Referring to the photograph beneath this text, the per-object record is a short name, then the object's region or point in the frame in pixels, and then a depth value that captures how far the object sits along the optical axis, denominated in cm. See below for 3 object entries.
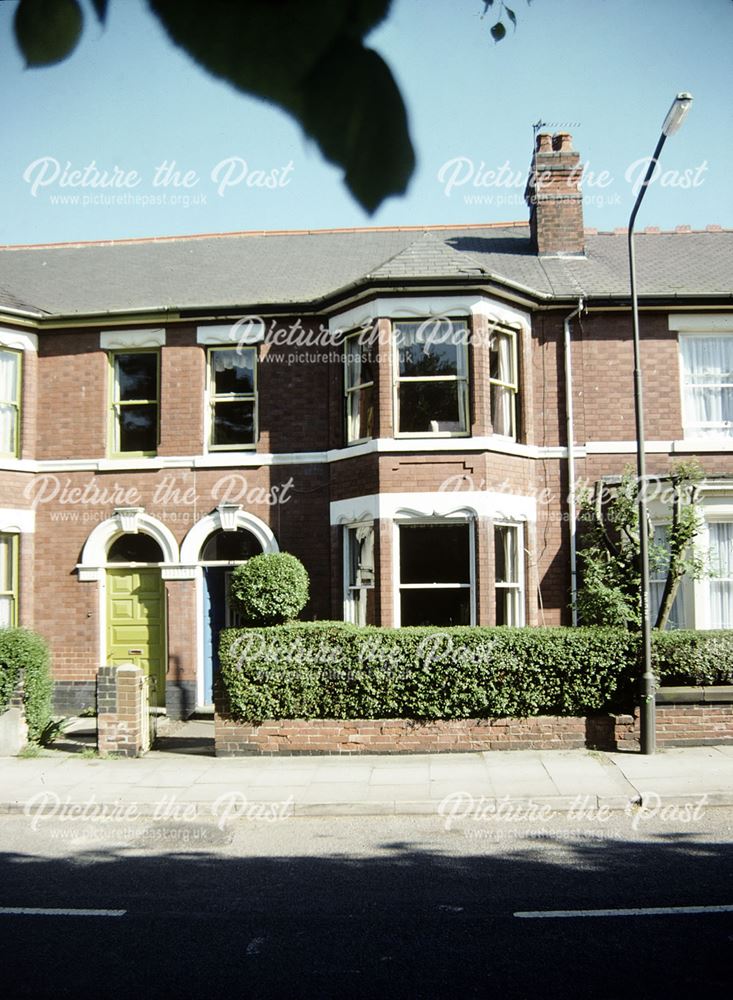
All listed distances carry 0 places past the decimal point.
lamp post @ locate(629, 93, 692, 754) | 1076
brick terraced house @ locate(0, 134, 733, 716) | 1389
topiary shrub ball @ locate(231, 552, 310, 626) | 1190
